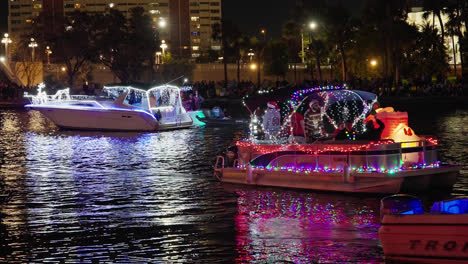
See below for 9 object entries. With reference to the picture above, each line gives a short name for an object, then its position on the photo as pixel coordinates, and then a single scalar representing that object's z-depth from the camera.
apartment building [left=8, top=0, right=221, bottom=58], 99.38
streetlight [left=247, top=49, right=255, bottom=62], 123.41
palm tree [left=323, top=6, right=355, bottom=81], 86.81
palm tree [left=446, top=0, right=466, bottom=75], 89.32
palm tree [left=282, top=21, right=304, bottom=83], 91.19
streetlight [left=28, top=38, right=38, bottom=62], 96.54
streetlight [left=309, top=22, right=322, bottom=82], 80.49
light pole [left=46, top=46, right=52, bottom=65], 109.70
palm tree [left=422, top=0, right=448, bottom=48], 93.81
